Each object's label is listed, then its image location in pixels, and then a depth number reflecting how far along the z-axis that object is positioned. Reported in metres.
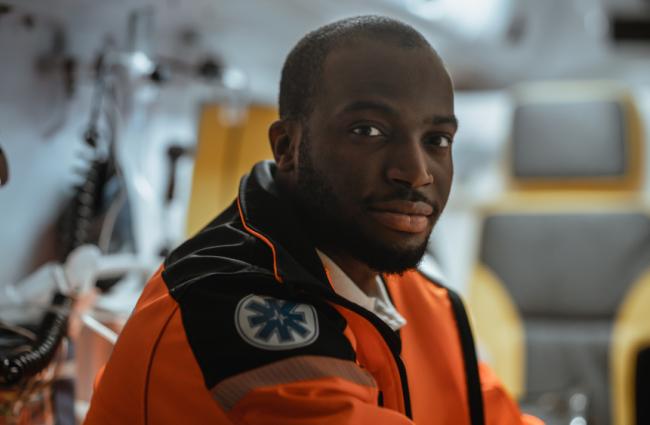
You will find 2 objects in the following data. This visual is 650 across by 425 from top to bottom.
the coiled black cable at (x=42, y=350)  0.75
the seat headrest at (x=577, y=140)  1.96
